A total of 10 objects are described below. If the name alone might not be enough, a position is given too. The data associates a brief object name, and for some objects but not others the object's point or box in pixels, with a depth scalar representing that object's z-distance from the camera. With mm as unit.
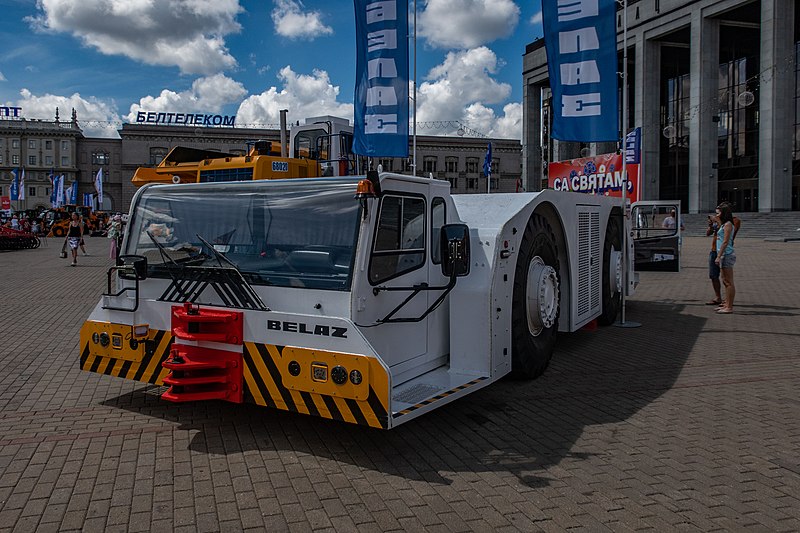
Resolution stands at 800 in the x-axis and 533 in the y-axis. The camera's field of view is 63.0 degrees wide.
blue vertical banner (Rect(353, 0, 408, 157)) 11867
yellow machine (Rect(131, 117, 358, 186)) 11812
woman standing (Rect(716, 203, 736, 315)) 11008
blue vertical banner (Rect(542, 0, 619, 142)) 10133
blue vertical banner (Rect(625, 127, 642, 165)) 20866
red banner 18391
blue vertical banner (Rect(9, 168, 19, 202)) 63194
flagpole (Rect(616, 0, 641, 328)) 10000
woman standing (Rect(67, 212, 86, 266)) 22766
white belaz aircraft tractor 4566
